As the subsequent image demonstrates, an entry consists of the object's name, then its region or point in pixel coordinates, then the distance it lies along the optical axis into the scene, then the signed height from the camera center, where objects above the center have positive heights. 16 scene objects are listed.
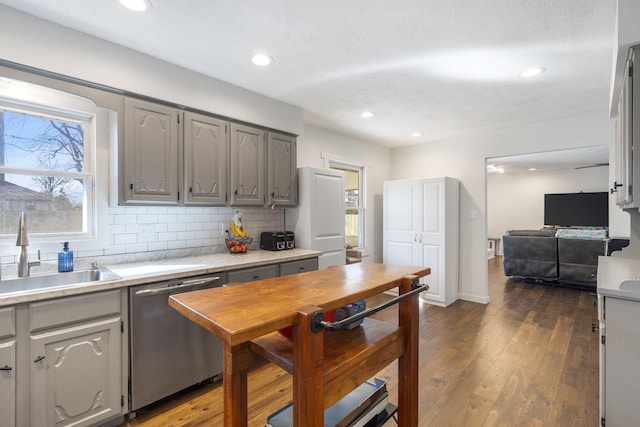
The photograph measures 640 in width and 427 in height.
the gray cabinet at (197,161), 2.25 +0.49
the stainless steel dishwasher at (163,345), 1.94 -0.90
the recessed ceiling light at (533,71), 2.54 +1.23
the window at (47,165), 2.04 +0.38
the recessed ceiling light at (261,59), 2.32 +1.24
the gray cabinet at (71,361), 1.59 -0.83
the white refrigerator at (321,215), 3.38 +0.00
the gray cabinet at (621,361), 1.35 -0.67
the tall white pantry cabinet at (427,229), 4.22 -0.22
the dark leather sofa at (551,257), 4.86 -0.76
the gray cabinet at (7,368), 1.52 -0.77
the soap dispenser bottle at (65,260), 2.07 -0.30
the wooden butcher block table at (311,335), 0.93 -0.47
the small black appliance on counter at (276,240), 3.20 -0.27
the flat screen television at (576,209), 7.32 +0.11
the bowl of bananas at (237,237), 2.97 -0.22
